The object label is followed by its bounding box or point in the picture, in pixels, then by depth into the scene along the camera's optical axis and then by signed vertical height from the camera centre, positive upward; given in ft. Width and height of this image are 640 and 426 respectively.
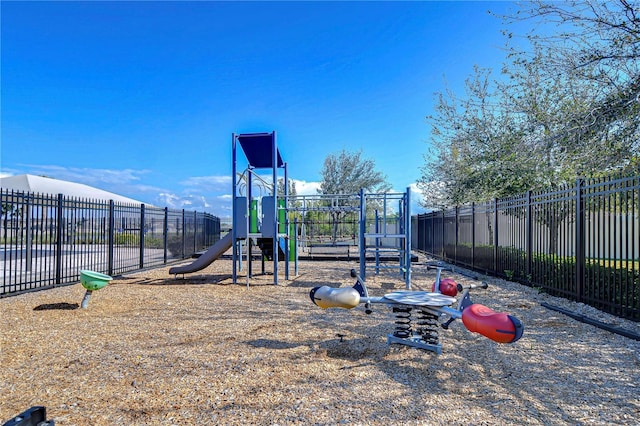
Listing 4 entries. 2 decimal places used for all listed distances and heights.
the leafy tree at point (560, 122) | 22.44 +7.65
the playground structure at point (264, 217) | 28.84 +0.13
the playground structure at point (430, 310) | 8.98 -2.75
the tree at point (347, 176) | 88.99 +10.39
